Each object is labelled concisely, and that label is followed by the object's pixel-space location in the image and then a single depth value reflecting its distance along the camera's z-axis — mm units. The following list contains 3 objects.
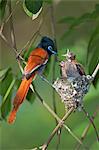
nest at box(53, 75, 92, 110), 4413
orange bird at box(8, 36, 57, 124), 4378
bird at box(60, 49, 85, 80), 4380
